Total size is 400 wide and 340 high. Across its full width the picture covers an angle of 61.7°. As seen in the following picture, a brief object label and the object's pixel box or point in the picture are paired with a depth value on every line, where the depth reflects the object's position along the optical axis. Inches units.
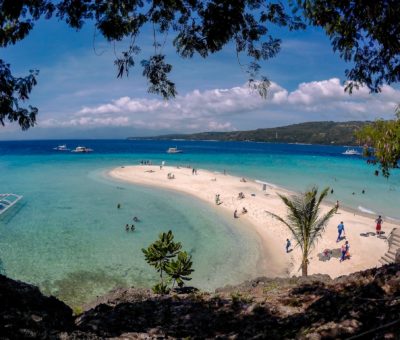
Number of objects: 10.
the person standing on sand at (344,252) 981.4
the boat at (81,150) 6205.7
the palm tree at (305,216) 696.4
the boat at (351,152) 6555.1
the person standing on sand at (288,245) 1075.9
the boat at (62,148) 7056.1
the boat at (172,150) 6181.1
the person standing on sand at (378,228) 1201.2
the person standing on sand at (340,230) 1144.1
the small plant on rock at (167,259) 697.0
